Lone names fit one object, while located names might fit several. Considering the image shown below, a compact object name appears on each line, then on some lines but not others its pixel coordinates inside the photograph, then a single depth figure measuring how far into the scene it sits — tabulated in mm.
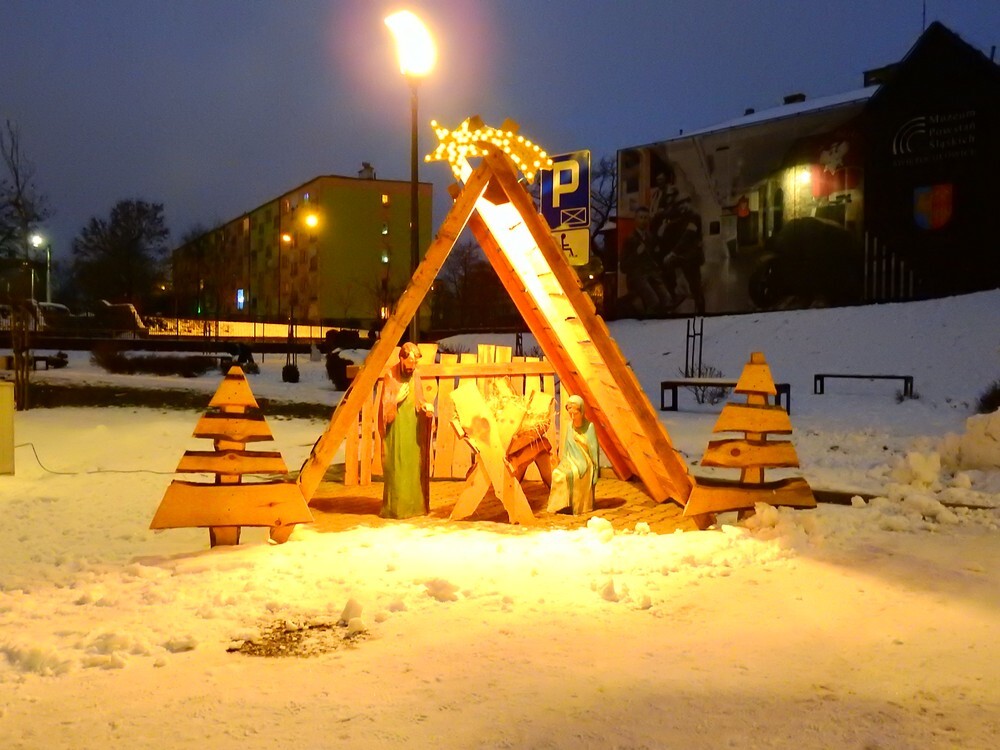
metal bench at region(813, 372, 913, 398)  20433
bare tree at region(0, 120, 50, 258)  25312
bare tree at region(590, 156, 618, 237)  52781
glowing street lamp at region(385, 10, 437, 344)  9594
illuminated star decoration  7031
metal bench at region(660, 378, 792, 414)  17578
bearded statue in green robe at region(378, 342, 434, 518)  7352
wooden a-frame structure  6996
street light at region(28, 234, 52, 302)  40369
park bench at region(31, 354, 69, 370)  32059
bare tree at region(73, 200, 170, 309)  65500
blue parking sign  9125
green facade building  68000
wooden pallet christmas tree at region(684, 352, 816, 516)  6836
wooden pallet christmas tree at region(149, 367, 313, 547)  6051
